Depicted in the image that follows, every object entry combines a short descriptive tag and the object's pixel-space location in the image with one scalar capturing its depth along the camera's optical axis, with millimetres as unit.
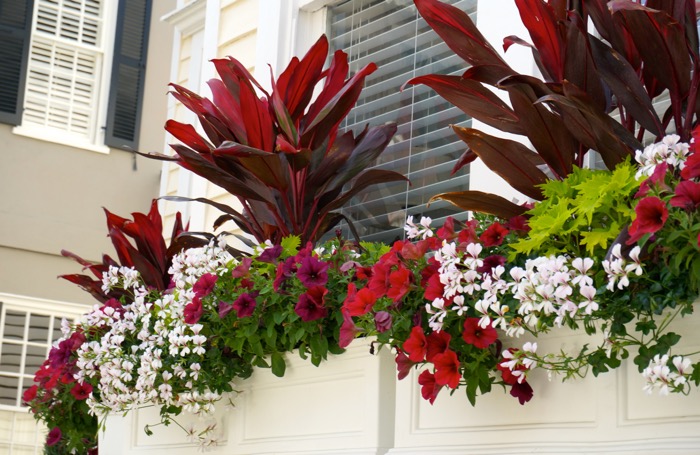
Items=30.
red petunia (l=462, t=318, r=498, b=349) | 2127
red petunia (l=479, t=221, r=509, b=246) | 2195
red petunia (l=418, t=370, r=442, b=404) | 2227
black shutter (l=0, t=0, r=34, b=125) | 8711
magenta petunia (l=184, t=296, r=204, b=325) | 2815
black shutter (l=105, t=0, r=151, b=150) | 9336
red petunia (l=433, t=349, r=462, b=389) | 2133
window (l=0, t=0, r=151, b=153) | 8930
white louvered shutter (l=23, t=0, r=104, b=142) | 9164
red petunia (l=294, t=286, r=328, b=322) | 2551
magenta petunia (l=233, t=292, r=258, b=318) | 2678
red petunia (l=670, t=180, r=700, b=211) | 1694
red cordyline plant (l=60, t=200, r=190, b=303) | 3635
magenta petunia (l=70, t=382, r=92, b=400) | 3561
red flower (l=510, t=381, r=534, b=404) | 2162
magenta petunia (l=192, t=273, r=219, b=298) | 2832
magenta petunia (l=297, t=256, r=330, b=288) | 2551
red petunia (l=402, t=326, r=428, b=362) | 2182
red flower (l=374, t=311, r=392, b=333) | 2244
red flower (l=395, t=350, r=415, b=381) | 2281
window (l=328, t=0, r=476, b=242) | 3434
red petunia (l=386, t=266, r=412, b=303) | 2191
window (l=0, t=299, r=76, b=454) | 8367
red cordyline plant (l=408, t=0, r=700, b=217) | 2205
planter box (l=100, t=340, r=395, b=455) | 2598
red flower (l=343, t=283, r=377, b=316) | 2260
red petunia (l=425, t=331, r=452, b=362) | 2180
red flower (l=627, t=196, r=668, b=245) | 1726
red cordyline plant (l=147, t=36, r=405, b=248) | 2955
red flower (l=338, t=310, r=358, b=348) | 2359
